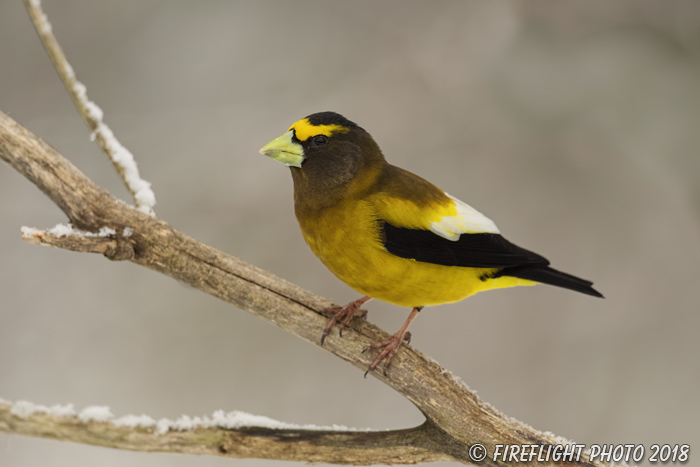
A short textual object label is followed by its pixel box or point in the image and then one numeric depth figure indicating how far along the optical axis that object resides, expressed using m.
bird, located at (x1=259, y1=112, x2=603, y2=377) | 5.54
